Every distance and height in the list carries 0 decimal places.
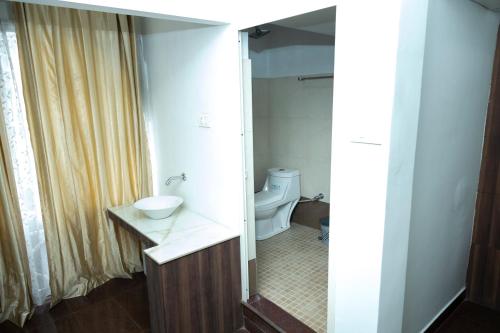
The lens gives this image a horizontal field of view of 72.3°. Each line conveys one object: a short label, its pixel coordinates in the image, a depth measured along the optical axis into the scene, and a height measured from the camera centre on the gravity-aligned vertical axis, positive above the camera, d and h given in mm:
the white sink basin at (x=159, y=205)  2504 -747
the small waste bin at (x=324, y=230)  3424 -1252
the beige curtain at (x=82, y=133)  2422 -190
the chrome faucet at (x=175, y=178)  2736 -571
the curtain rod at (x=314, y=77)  3255 +260
